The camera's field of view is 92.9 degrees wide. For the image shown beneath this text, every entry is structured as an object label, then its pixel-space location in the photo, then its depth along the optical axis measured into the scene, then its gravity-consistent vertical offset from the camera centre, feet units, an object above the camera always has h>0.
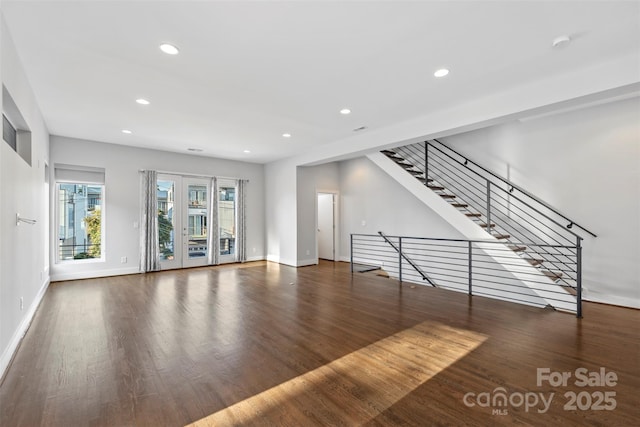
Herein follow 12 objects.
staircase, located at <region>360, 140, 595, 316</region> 15.76 +0.18
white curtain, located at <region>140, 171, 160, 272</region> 22.68 -0.95
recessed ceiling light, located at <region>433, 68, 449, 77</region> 11.01 +5.20
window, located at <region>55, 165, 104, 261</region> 20.56 -0.01
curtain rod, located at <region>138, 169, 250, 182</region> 23.81 +3.15
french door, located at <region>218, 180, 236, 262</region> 27.14 -0.58
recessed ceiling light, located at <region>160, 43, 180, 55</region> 9.24 +5.09
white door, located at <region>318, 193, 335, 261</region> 30.25 -1.35
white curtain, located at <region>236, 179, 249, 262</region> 27.68 -1.18
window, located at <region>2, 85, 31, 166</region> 9.63 +3.14
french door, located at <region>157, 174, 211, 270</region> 24.14 -0.65
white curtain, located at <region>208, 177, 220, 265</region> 26.16 -1.43
